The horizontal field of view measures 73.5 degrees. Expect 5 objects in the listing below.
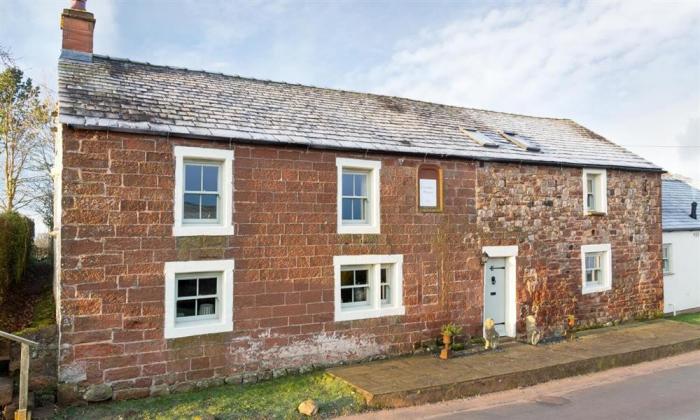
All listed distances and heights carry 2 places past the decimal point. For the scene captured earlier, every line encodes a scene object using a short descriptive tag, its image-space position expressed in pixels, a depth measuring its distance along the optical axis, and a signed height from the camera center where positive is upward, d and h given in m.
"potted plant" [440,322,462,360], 10.69 -2.55
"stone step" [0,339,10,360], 8.10 -2.26
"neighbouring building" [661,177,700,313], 17.27 -1.11
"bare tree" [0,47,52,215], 21.45 +4.32
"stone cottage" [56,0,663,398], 8.27 -0.05
